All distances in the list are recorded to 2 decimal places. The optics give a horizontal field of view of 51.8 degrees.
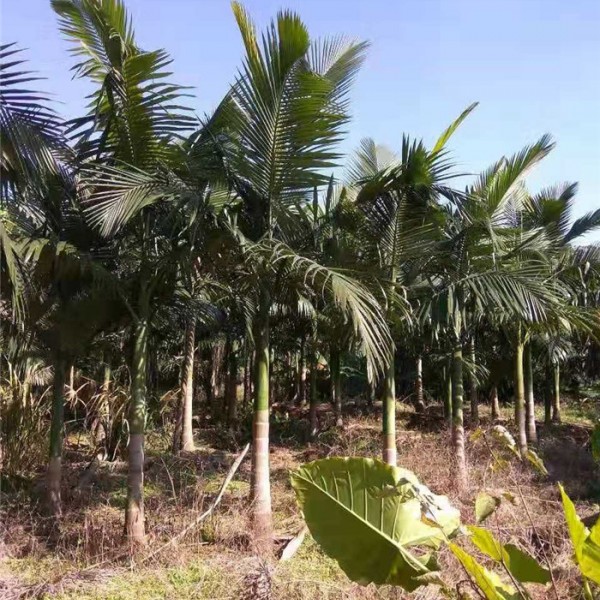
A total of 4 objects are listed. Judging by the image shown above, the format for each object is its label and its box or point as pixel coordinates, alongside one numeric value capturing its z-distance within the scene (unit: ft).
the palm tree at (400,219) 21.75
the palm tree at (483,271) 22.22
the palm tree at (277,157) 17.63
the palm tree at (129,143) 17.52
